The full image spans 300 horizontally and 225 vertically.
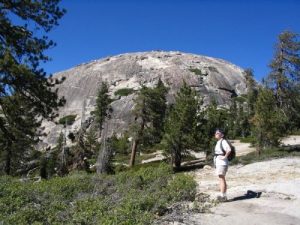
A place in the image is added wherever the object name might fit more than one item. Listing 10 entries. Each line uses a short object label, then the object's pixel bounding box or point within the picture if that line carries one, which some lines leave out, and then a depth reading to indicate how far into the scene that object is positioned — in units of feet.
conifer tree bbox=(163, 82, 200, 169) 83.25
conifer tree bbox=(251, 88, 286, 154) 84.52
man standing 27.19
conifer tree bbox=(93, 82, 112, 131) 181.39
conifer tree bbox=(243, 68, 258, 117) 185.03
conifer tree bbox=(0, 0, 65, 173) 36.20
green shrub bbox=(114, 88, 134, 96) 209.43
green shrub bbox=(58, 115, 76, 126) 194.43
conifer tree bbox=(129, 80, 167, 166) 101.39
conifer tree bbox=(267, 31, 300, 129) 91.96
